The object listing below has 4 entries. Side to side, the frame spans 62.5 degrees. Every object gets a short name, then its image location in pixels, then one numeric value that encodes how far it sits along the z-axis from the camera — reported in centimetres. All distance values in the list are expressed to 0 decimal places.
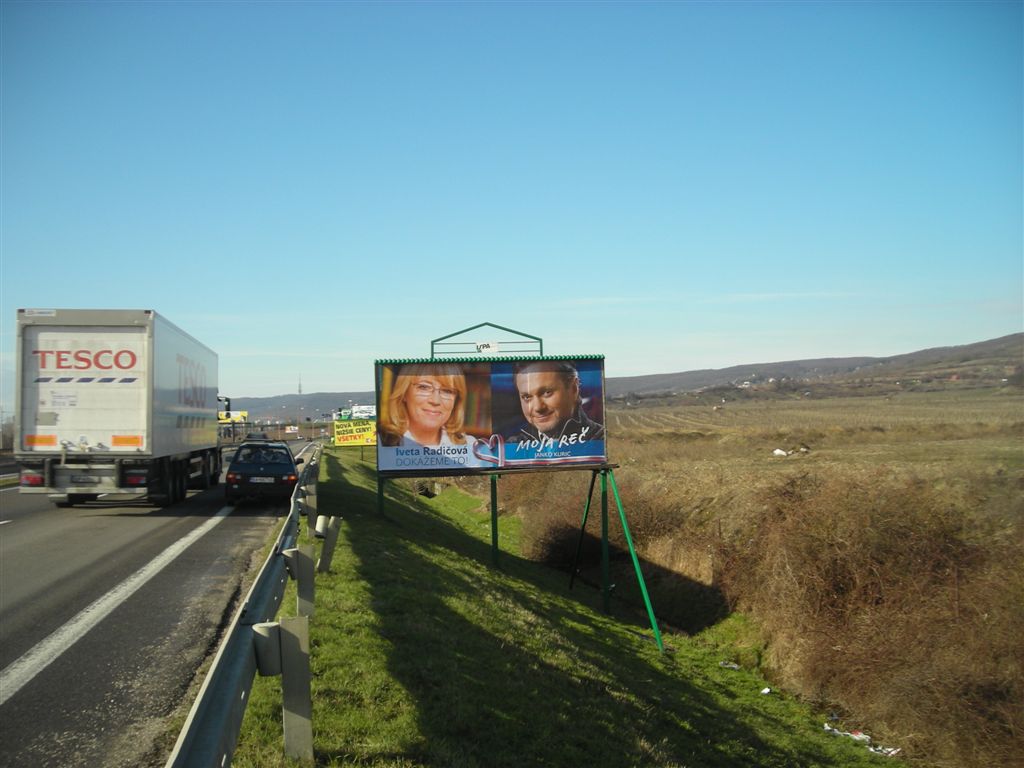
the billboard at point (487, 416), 1747
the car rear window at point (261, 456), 2127
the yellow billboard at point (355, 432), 4044
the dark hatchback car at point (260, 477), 2042
